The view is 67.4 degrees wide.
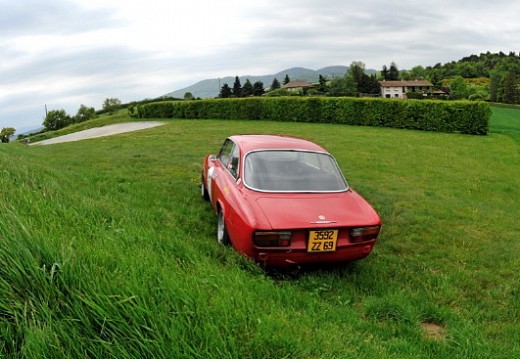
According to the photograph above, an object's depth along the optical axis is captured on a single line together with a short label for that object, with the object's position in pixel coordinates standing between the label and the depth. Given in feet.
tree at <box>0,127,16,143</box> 170.38
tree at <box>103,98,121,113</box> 249.75
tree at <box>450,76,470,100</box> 245.65
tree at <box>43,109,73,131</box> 227.81
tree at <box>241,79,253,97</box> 233.80
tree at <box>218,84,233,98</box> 204.87
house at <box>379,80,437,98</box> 306.14
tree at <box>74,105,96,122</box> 226.58
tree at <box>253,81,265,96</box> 235.61
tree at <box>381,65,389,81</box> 369.30
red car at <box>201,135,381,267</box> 12.60
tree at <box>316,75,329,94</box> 253.69
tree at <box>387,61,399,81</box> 367.86
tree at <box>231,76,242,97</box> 235.20
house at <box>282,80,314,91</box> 334.28
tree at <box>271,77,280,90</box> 320.50
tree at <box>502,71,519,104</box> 215.92
